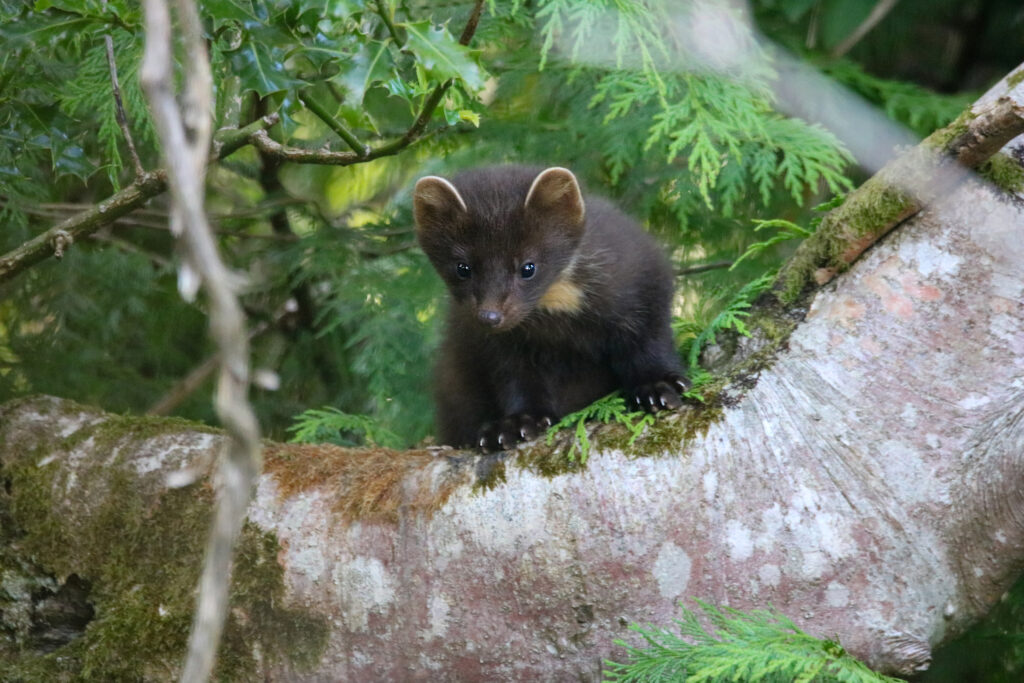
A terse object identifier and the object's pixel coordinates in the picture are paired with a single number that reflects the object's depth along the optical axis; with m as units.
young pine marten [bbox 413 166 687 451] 8.80
